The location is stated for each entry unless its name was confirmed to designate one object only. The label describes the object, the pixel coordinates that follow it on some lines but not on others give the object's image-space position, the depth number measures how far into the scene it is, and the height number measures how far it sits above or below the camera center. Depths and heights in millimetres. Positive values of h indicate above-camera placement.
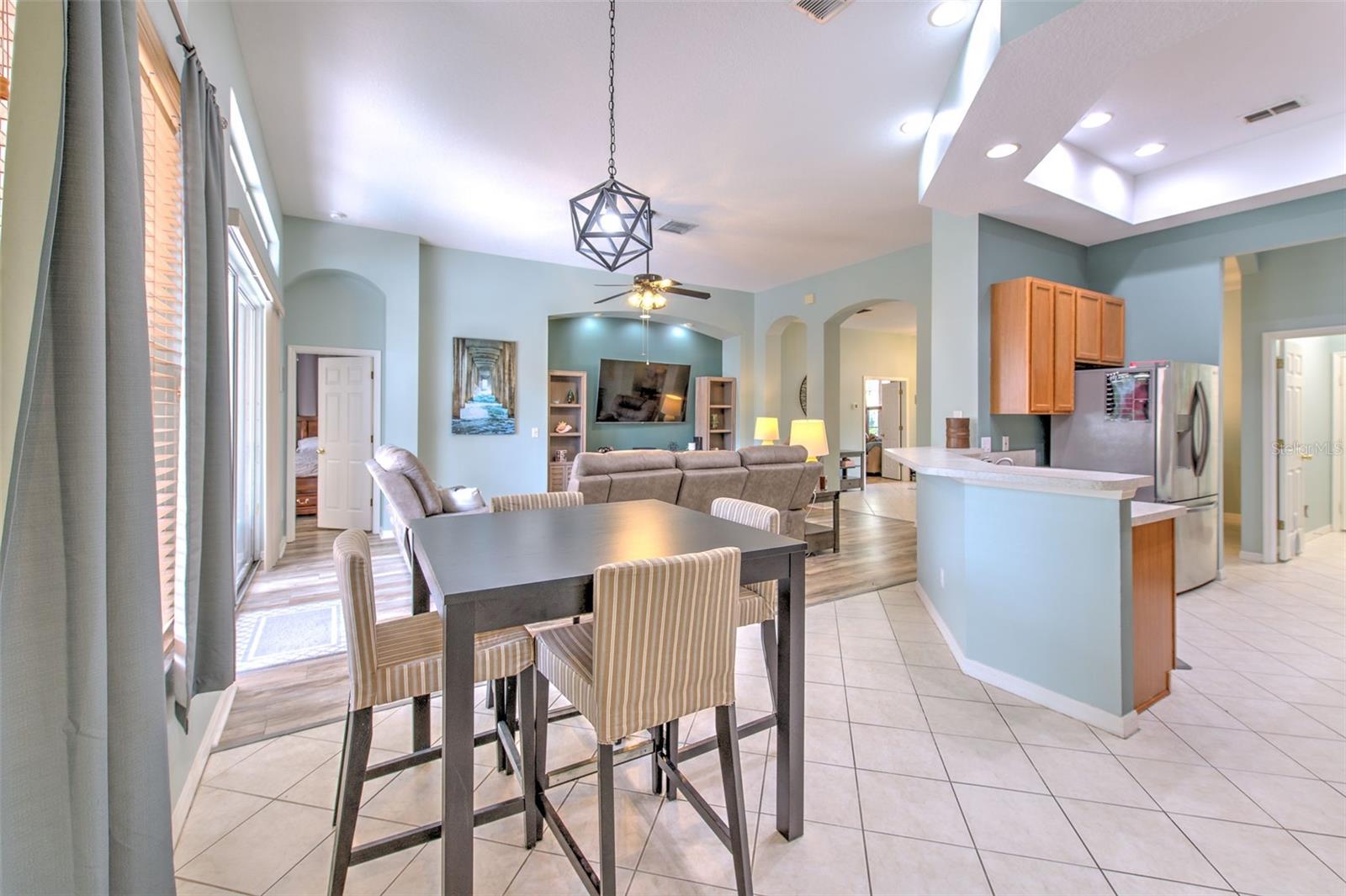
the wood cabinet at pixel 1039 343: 4113 +768
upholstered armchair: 3441 -275
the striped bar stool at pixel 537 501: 2439 -244
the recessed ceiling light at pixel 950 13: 2523 +1966
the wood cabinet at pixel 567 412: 7930 +500
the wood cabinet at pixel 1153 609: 2348 -706
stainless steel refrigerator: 3975 +61
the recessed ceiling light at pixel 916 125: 3504 +2027
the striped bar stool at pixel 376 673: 1377 -591
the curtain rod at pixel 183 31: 1594 +1234
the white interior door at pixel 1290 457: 4766 -101
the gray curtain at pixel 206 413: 1680 +109
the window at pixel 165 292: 1693 +486
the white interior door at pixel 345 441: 6027 +72
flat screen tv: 8539 +847
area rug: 2955 -1071
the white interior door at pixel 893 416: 11680 +628
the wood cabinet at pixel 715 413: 8844 +525
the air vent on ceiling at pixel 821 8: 2463 +1923
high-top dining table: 1228 -321
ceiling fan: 4711 +1370
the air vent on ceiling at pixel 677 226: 5465 +2147
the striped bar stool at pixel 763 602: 2051 -573
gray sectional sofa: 4055 -239
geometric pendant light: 2490 +1034
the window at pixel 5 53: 987 +708
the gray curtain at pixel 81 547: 884 -165
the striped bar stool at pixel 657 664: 1285 -530
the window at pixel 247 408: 3631 +281
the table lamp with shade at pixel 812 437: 5234 +88
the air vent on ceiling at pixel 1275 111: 3405 +2048
